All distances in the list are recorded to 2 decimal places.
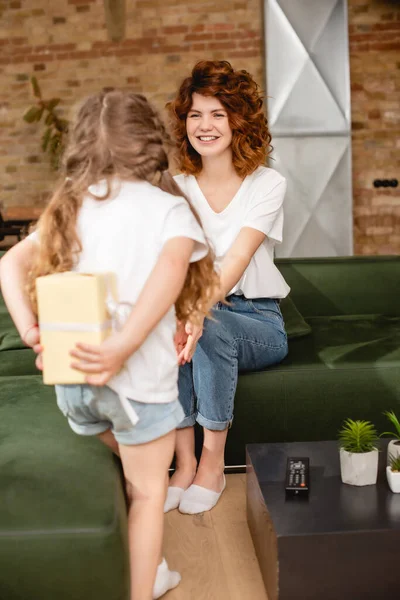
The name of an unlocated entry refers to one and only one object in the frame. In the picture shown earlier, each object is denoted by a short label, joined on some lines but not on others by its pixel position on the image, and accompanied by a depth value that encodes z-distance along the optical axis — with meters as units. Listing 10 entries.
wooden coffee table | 1.49
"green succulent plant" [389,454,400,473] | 1.69
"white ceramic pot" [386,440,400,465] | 1.72
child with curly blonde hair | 1.35
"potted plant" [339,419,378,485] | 1.70
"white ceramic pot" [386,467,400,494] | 1.67
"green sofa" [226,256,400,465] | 2.30
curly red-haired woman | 2.17
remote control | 1.68
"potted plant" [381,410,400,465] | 1.73
